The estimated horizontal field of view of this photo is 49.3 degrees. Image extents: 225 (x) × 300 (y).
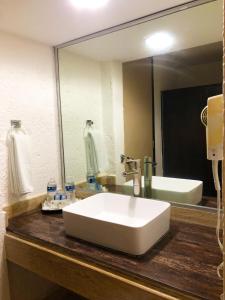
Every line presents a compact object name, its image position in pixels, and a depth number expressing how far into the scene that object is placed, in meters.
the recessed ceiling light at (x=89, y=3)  1.12
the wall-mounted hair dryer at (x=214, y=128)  0.69
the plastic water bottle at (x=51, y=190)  1.59
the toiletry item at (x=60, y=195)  1.58
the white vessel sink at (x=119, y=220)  1.00
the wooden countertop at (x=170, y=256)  0.84
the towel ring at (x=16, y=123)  1.47
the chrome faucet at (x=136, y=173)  1.40
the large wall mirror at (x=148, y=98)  1.32
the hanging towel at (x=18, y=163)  1.42
